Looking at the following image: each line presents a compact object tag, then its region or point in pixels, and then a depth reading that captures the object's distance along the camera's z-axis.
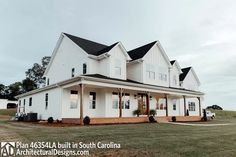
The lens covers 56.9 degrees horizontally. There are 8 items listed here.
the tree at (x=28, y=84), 56.16
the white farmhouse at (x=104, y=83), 20.40
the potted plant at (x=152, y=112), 25.08
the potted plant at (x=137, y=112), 24.16
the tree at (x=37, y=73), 56.53
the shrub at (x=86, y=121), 17.08
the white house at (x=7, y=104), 56.75
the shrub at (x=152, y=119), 21.48
